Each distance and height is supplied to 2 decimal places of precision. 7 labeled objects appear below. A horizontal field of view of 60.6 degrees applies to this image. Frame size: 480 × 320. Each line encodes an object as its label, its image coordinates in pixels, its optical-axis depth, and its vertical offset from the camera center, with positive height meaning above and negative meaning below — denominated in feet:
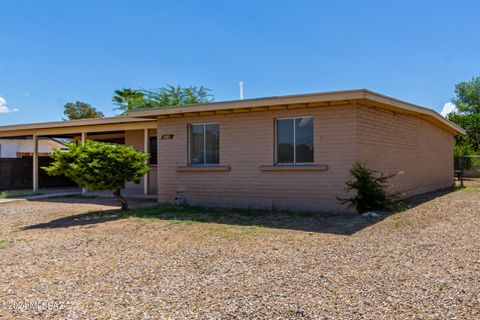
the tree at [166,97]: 111.86 +19.36
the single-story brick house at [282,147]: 32.42 +1.76
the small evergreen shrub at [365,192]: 31.28 -1.95
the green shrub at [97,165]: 32.53 +0.13
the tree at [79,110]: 147.74 +20.48
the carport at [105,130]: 48.60 +4.79
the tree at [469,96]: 143.02 +24.93
